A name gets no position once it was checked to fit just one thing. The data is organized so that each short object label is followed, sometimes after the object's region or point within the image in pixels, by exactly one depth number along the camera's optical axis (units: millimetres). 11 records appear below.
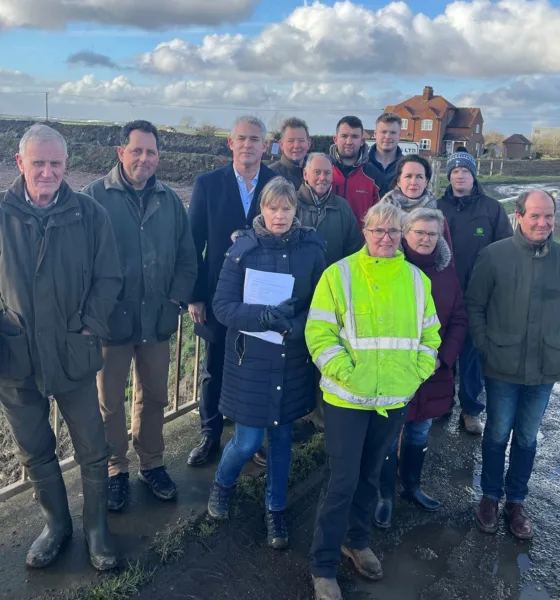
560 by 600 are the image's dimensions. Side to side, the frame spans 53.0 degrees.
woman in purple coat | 3520
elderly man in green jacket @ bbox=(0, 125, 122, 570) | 2834
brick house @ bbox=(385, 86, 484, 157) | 58812
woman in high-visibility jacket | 2926
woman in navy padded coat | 3234
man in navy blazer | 4055
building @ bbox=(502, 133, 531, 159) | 63656
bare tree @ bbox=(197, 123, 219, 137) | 41312
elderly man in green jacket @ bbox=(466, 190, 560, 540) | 3484
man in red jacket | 4707
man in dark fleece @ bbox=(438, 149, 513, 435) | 4797
